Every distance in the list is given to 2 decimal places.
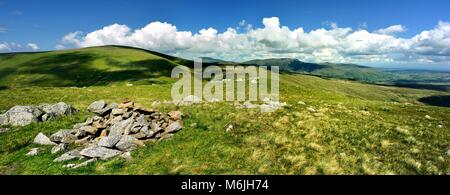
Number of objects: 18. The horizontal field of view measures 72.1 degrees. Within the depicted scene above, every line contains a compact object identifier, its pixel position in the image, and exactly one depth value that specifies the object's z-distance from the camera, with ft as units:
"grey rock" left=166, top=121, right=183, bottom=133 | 81.25
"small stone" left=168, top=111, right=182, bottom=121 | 91.25
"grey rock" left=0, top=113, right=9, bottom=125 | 91.19
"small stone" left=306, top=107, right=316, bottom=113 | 104.58
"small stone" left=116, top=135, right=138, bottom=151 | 69.87
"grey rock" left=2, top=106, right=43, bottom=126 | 91.09
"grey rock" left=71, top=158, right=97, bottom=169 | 61.12
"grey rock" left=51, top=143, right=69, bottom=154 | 70.39
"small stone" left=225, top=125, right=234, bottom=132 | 81.52
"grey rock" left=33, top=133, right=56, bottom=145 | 76.74
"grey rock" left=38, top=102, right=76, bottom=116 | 99.85
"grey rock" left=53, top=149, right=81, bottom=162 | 65.16
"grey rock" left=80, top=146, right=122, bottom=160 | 65.89
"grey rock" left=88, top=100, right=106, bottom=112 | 110.52
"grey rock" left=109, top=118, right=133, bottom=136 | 77.77
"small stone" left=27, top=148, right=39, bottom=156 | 69.72
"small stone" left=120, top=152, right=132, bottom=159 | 65.16
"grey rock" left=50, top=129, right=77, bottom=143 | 77.00
